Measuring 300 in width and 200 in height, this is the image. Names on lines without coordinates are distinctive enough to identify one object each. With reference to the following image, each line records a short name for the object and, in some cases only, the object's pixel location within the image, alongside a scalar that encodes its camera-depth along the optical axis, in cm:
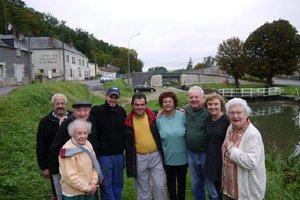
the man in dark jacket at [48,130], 414
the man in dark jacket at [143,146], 428
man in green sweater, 414
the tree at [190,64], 16524
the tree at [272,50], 4069
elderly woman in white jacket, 317
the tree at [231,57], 4513
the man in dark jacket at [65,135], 379
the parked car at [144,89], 4006
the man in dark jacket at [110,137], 431
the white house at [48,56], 4781
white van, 4338
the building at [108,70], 8338
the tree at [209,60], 13018
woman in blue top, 425
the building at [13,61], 2961
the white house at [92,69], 6985
